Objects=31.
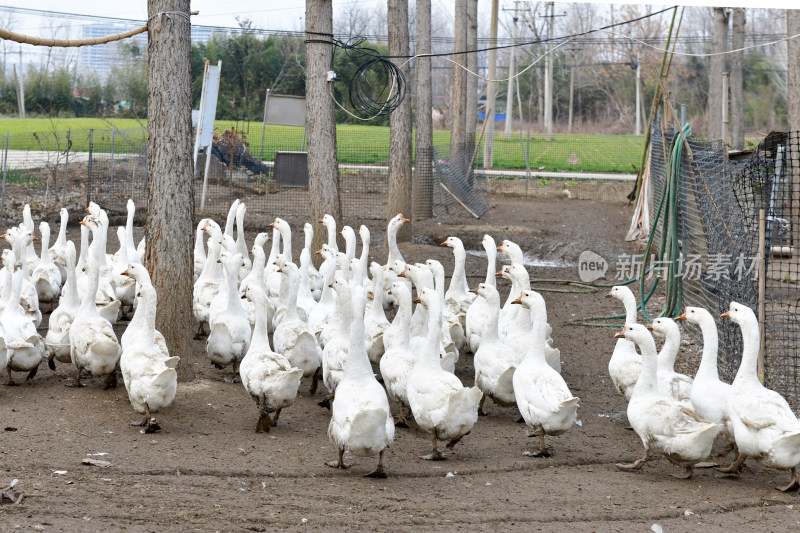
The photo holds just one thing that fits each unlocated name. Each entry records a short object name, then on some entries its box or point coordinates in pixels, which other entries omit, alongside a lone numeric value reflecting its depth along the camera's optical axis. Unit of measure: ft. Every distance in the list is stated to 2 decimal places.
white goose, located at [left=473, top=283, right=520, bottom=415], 46.73
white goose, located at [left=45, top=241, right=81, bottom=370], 51.24
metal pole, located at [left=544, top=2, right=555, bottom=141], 300.40
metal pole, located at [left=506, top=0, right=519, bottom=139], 285.19
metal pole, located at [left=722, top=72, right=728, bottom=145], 69.79
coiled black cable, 79.15
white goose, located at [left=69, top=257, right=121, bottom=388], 47.50
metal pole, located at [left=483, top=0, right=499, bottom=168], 179.60
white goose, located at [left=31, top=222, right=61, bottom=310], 66.85
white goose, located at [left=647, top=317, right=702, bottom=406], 43.91
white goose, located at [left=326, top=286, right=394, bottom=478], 36.55
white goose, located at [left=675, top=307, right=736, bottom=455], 40.52
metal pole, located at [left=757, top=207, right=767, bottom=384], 47.93
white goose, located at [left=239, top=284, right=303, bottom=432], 42.55
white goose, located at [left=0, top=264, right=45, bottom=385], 48.06
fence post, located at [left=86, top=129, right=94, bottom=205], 112.98
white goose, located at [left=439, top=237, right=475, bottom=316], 61.72
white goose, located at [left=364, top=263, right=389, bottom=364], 52.23
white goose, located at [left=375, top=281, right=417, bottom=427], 45.65
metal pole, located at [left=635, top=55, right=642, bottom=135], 331.67
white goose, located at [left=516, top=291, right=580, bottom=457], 40.70
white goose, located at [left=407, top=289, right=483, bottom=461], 39.45
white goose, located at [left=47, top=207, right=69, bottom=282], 72.90
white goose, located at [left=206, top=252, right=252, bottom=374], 51.62
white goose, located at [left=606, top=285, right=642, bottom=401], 46.55
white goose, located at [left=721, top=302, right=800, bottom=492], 36.11
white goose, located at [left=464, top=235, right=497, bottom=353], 56.63
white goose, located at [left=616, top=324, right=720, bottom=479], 37.37
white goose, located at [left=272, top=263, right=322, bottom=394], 49.60
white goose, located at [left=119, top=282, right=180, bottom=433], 41.98
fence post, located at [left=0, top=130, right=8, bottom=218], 107.34
